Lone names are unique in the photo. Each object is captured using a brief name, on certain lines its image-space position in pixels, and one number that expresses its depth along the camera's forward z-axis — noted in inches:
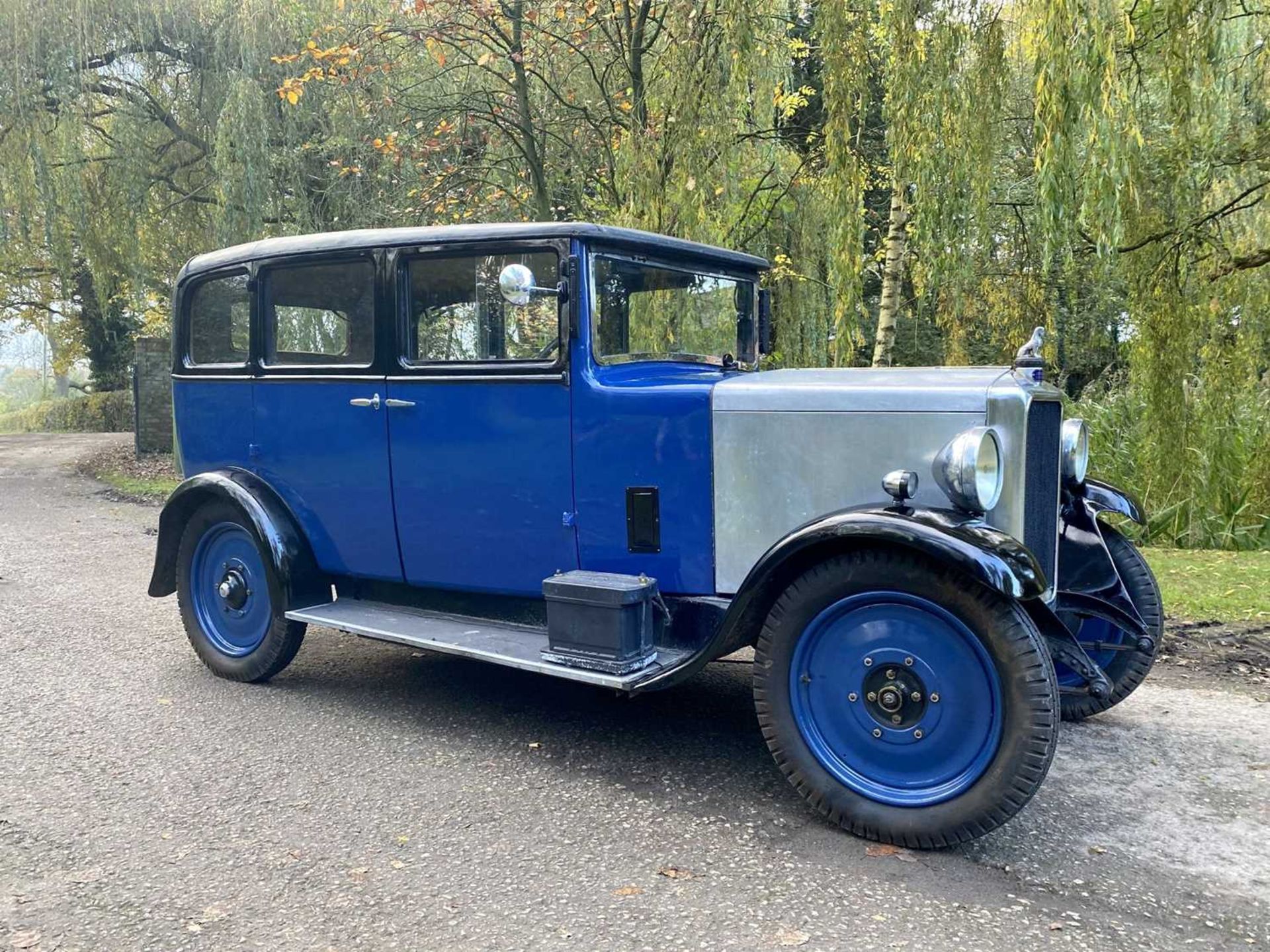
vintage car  124.8
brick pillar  612.7
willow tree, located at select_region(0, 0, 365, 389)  507.2
